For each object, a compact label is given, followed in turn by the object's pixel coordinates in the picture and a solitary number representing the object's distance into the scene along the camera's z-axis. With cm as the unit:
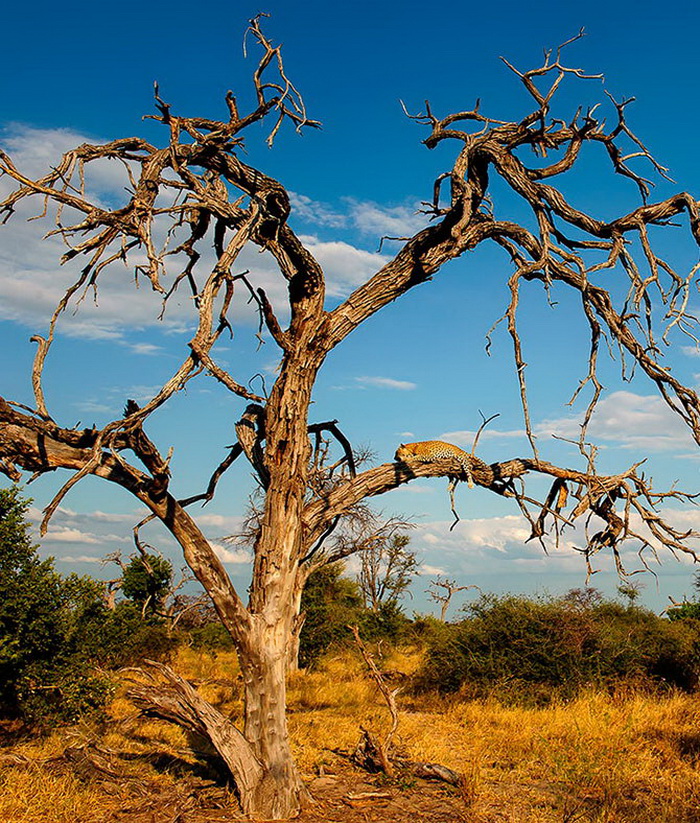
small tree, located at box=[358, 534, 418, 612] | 2636
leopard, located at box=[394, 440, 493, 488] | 751
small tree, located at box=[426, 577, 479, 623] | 2192
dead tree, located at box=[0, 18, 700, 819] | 602
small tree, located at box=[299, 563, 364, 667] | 1912
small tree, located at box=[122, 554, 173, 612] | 1969
